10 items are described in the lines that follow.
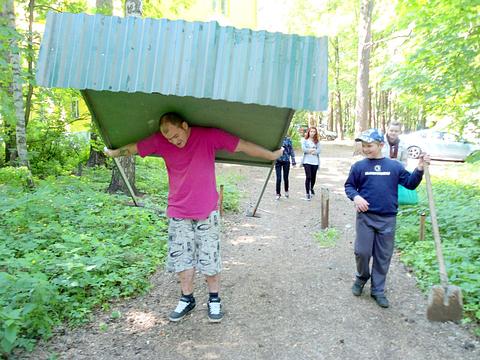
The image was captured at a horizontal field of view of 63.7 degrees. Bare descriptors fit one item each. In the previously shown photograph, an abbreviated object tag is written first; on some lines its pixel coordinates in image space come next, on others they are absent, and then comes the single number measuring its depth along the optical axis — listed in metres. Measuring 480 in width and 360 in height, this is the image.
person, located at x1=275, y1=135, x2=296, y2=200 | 10.21
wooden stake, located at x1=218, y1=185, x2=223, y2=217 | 8.35
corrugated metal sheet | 2.75
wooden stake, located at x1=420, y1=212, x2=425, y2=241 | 6.23
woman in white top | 9.85
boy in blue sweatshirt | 4.25
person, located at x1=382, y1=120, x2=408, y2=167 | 6.89
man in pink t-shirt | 3.68
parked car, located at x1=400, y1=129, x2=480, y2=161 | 18.53
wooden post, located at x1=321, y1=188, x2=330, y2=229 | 7.48
